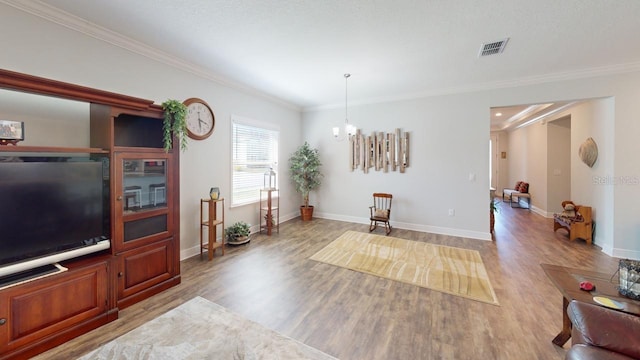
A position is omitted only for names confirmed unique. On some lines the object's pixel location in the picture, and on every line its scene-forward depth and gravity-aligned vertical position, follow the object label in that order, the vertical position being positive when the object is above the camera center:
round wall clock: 3.56 +0.93
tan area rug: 2.77 -1.23
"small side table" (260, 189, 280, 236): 4.73 -0.70
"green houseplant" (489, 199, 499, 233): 4.60 -0.75
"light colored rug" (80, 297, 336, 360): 1.76 -1.32
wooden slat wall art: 5.15 +0.62
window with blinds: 4.42 +0.40
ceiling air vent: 2.88 +1.67
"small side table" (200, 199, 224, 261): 3.49 -0.70
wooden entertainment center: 1.72 -0.70
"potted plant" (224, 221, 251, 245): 4.06 -0.99
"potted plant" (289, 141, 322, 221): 5.70 +0.14
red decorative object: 1.62 -0.75
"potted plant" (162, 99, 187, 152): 2.64 +0.65
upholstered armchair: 1.14 -0.81
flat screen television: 1.74 -0.26
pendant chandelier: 4.14 +1.60
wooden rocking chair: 4.85 -0.70
